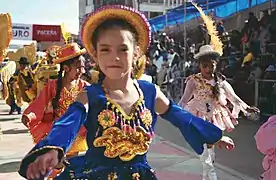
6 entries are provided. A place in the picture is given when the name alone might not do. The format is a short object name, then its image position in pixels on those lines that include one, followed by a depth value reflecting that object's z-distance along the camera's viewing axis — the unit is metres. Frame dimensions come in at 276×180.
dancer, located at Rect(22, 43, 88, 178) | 4.86
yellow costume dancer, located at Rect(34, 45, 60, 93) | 9.50
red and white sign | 28.89
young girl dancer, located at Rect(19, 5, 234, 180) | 2.79
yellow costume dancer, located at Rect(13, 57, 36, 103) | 13.05
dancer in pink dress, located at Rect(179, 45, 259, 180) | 5.68
